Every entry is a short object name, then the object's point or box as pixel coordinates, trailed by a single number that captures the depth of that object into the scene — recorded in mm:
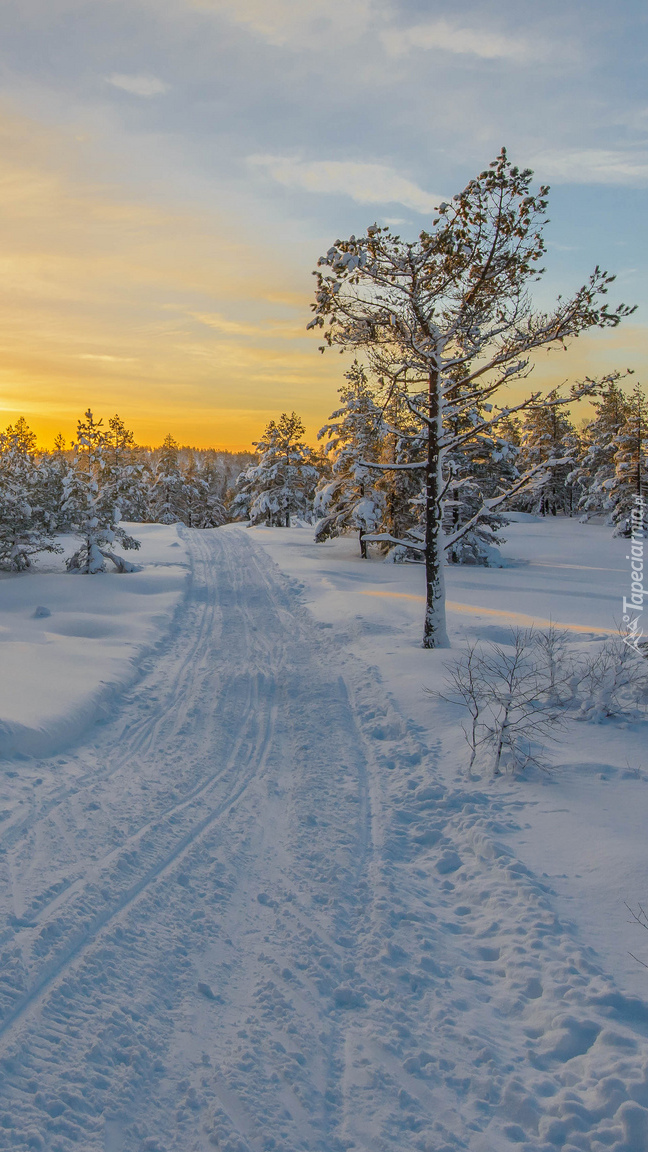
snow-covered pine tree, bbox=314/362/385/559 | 27875
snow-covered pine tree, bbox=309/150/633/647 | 9484
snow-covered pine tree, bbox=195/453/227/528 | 68250
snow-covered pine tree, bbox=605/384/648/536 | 39312
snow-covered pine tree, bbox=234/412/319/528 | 44656
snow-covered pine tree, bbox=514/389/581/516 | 52375
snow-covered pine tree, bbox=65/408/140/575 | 20875
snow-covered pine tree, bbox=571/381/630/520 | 50219
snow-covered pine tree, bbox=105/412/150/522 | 21453
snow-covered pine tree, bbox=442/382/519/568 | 23531
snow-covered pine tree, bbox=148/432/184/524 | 58750
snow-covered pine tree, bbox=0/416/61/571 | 20500
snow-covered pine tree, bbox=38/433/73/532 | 20734
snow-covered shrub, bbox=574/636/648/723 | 7594
